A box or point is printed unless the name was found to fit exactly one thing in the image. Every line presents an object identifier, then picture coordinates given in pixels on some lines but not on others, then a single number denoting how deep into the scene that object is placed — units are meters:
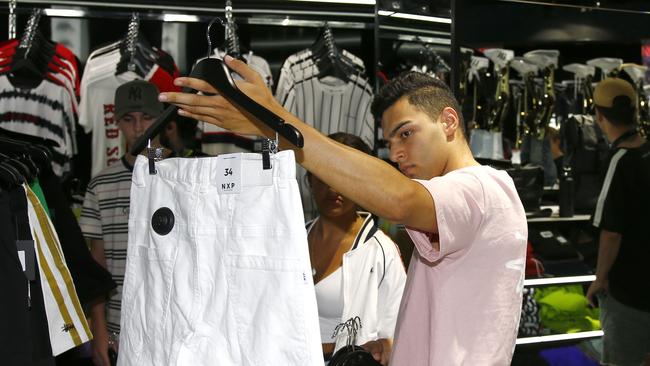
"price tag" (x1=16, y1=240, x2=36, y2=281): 2.35
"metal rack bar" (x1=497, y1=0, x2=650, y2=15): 3.70
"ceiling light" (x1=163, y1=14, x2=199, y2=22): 4.83
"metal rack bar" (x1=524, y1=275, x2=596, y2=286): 3.95
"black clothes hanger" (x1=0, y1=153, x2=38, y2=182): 2.51
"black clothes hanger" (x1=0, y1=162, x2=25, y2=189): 2.34
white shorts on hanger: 1.59
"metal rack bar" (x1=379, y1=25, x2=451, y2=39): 3.60
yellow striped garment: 2.50
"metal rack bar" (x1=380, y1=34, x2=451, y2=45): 3.60
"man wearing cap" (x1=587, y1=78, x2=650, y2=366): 3.81
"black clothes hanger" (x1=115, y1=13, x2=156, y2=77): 4.48
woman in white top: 2.96
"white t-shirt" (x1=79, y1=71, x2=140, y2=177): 4.42
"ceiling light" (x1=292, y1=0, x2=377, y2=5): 5.03
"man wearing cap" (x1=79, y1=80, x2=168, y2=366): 3.79
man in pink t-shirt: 1.61
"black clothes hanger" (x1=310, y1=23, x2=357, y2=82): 4.73
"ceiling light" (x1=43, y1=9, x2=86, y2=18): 4.75
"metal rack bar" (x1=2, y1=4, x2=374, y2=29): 4.75
